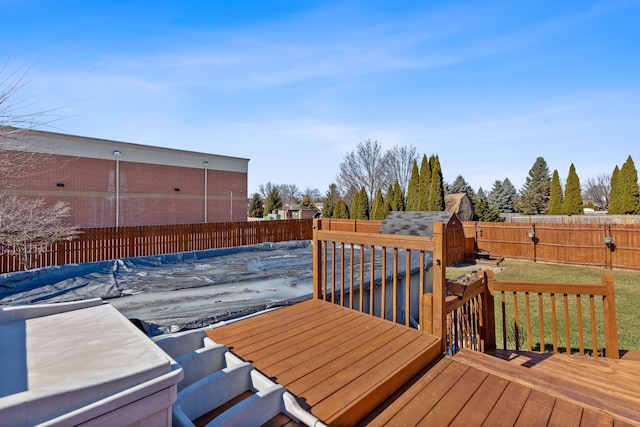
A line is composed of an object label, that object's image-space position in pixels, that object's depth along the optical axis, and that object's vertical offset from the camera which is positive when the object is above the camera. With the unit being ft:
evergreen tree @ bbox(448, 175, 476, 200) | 105.70 +10.10
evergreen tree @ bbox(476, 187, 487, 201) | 122.81 +8.62
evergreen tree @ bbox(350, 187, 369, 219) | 68.23 +1.82
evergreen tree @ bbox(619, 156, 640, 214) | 52.65 +4.27
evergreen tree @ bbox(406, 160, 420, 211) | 63.00 +5.24
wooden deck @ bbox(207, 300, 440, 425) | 5.32 -3.34
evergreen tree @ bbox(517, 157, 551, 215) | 97.45 +7.78
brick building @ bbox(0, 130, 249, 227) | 40.45 +5.63
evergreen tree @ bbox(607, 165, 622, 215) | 55.77 +3.13
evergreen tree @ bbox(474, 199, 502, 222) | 60.85 +0.13
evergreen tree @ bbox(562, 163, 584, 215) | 62.80 +3.72
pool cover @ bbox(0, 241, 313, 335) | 11.13 -3.86
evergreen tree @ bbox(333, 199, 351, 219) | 69.97 +0.94
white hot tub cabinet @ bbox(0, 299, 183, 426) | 2.98 -1.93
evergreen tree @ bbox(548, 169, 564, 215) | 67.77 +3.63
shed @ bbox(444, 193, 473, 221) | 75.72 +2.20
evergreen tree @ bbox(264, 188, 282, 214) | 105.60 +4.72
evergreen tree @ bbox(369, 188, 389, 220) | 65.41 +1.19
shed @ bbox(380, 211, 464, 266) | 35.99 -1.80
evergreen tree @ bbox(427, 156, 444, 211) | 57.16 +4.53
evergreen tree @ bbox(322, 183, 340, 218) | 88.42 +4.78
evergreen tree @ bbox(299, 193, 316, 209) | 110.42 +4.73
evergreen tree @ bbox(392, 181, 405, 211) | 65.62 +3.24
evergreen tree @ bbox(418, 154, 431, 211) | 59.72 +6.68
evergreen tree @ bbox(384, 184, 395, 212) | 66.23 +3.54
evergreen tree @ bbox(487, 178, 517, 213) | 107.76 +6.57
